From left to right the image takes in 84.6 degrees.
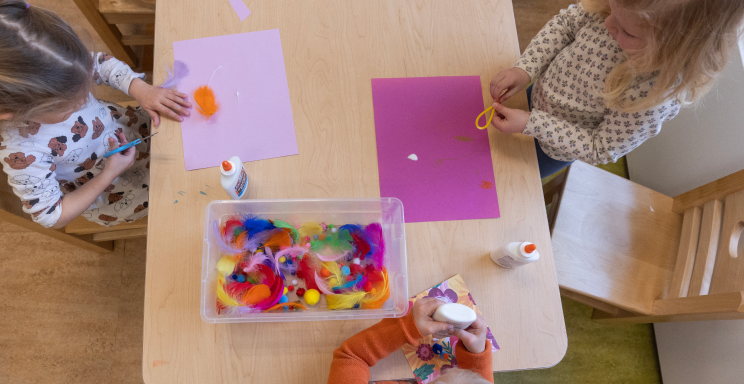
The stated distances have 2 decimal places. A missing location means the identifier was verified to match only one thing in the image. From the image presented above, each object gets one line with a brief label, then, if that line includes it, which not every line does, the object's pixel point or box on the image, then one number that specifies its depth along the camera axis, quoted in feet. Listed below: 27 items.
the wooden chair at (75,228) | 3.14
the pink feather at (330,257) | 2.80
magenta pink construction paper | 3.10
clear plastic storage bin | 2.65
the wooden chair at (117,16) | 4.51
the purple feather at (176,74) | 3.15
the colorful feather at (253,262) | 2.68
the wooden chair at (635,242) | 3.59
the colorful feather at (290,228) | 2.82
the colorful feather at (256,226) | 2.78
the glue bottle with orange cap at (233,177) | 2.62
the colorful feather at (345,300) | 2.69
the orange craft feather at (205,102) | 3.11
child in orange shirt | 2.59
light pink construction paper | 3.07
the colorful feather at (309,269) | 2.75
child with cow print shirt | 2.39
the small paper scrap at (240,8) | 3.39
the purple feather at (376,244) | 2.81
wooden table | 2.72
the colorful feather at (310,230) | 2.89
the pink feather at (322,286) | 2.71
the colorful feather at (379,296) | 2.73
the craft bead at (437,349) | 2.82
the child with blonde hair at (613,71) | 2.38
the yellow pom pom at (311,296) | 2.71
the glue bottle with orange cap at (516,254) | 2.72
